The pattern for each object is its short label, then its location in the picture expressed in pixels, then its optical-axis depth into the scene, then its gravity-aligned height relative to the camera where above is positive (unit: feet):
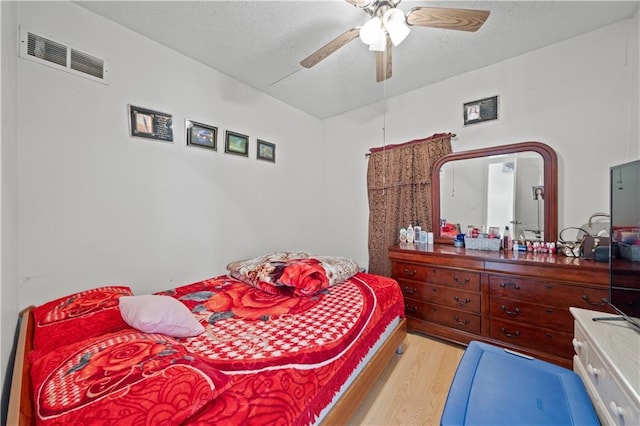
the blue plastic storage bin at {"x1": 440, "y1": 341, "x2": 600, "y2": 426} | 2.67 -2.32
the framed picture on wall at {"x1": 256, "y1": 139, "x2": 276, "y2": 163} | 8.71 +2.30
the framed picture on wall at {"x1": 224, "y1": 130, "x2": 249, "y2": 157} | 7.68 +2.30
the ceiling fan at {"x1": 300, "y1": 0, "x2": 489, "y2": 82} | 4.25 +3.67
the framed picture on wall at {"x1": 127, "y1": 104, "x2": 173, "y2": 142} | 5.76 +2.25
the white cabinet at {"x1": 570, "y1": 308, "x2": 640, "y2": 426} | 2.23 -1.69
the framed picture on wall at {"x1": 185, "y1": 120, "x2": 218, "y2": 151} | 6.78 +2.30
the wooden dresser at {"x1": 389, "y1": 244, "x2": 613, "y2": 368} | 5.12 -2.08
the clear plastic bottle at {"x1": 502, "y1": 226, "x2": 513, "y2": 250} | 6.88 -0.89
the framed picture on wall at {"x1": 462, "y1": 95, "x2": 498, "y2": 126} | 7.30 +3.24
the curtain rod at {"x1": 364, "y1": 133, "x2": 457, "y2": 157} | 8.00 +2.61
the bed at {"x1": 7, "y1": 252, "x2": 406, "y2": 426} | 2.19 -1.96
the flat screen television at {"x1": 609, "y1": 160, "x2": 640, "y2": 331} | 3.15 -0.43
